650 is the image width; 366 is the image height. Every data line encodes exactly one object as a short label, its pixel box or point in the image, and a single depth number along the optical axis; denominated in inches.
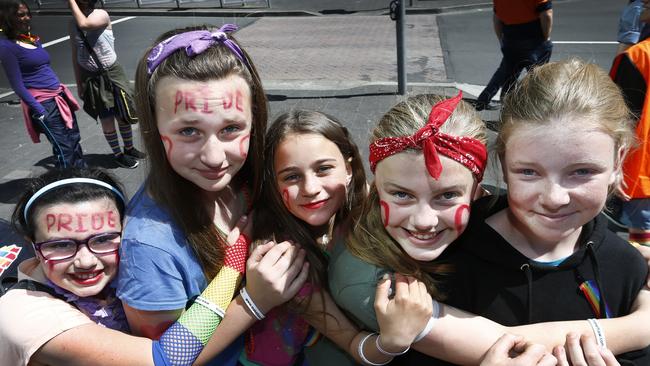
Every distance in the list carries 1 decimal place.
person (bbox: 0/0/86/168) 186.2
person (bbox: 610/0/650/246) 99.7
